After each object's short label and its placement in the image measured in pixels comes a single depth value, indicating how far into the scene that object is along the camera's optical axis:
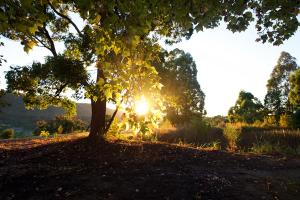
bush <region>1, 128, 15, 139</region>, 14.98
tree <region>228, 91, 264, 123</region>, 18.07
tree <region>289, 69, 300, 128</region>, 16.39
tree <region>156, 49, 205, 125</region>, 14.49
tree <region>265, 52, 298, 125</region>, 23.14
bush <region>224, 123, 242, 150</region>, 6.99
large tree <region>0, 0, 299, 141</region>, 2.34
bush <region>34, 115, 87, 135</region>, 16.86
